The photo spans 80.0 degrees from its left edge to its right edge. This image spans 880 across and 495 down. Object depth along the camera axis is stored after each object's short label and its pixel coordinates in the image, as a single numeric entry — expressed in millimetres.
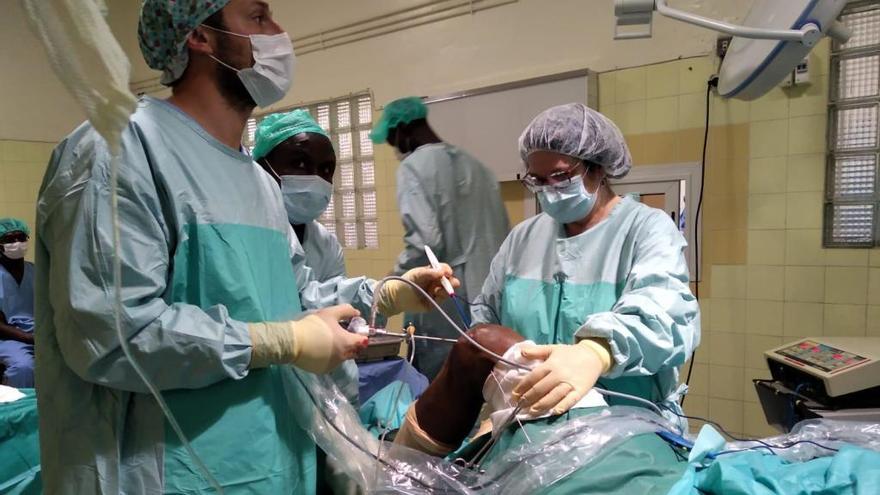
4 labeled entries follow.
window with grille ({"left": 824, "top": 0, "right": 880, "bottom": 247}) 2031
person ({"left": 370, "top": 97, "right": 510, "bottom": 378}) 2053
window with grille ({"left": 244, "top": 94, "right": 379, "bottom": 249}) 3428
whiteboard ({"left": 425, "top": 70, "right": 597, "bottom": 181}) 2475
